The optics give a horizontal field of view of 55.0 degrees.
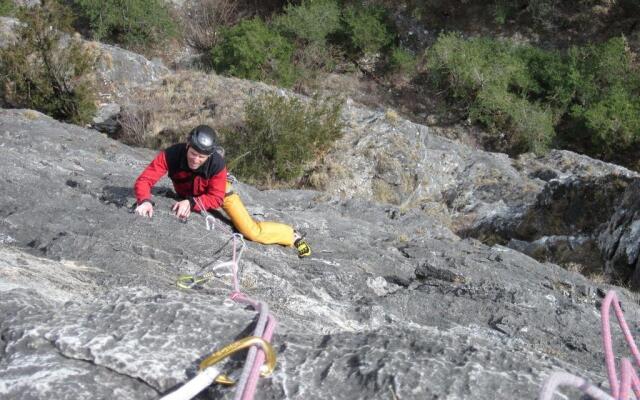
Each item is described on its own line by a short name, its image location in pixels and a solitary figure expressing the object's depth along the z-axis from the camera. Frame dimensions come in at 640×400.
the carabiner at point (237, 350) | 1.83
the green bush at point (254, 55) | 19.92
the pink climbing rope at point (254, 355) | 1.70
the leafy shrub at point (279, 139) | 11.79
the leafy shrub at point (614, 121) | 17.89
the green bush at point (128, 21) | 21.54
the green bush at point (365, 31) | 22.83
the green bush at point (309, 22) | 22.11
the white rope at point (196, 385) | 1.76
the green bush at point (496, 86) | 18.84
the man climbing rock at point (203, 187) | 4.41
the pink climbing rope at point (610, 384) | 1.62
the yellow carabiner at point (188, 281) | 3.27
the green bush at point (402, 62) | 22.45
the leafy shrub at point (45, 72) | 12.49
